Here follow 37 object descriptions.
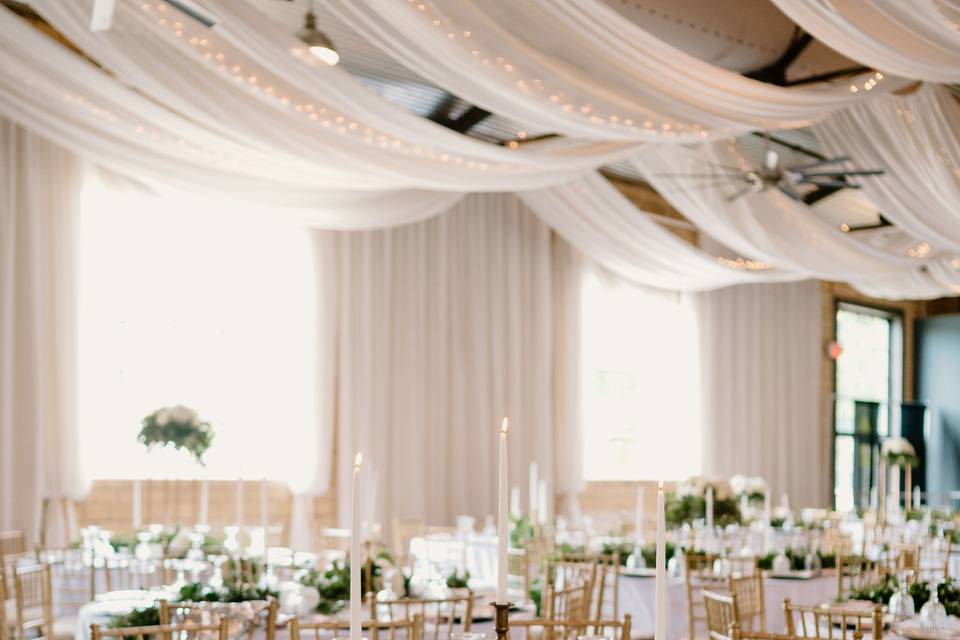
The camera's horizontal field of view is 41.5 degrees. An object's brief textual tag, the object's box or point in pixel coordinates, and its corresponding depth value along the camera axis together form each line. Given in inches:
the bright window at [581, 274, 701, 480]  549.3
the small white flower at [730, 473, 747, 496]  438.0
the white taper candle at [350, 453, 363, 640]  87.8
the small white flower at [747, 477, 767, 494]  445.7
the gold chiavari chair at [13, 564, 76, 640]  250.8
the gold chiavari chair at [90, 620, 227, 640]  155.9
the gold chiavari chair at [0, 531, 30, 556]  324.2
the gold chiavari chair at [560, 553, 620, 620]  273.7
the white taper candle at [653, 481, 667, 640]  89.0
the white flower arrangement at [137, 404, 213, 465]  314.5
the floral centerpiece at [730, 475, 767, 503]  438.6
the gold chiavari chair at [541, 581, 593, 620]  213.2
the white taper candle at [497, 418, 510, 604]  90.4
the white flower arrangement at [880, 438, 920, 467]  556.7
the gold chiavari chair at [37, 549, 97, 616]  289.3
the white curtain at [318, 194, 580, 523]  450.6
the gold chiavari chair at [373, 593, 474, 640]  226.2
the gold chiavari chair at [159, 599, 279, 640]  184.7
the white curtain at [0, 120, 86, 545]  355.3
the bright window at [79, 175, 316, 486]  390.0
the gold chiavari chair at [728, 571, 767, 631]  259.1
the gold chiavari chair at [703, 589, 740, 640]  216.5
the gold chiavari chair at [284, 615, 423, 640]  154.1
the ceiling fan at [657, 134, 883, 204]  351.8
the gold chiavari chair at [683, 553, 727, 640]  278.1
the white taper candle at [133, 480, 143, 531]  325.7
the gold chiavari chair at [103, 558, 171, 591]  282.7
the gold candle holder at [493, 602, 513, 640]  92.2
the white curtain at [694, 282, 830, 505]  589.0
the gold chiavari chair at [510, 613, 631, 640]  164.4
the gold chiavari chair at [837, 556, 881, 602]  287.5
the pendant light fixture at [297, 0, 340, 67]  233.3
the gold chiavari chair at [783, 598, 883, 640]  181.8
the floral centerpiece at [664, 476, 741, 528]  403.9
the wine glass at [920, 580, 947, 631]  219.6
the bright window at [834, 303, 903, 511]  672.4
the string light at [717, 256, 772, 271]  473.7
